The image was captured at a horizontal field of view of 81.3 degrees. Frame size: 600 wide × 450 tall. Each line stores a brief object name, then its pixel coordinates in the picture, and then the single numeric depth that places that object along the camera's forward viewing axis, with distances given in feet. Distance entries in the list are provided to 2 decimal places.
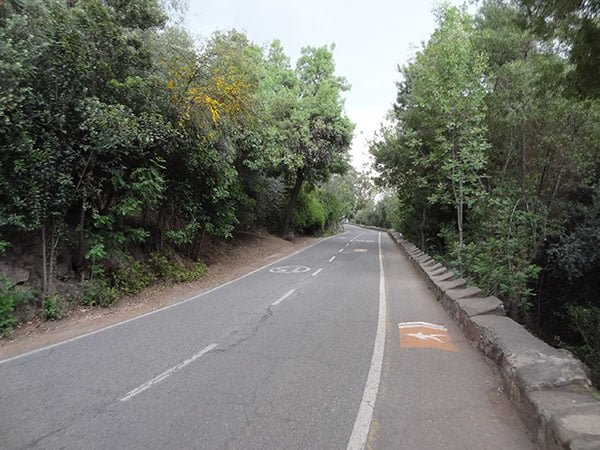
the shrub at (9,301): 21.12
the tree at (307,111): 64.85
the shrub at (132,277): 29.81
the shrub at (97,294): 26.71
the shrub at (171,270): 35.24
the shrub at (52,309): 23.70
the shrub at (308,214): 92.68
